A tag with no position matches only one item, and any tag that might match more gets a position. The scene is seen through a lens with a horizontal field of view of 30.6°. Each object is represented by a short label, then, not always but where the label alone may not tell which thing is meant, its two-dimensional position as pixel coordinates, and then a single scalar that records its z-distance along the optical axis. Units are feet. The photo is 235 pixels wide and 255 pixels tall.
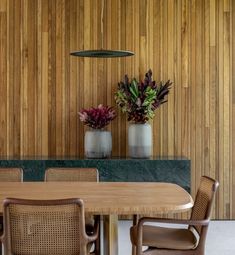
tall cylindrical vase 15.42
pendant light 12.30
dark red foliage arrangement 15.29
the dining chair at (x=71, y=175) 11.68
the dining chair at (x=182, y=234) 8.39
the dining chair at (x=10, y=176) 11.64
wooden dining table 7.88
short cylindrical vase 15.43
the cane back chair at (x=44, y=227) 7.22
